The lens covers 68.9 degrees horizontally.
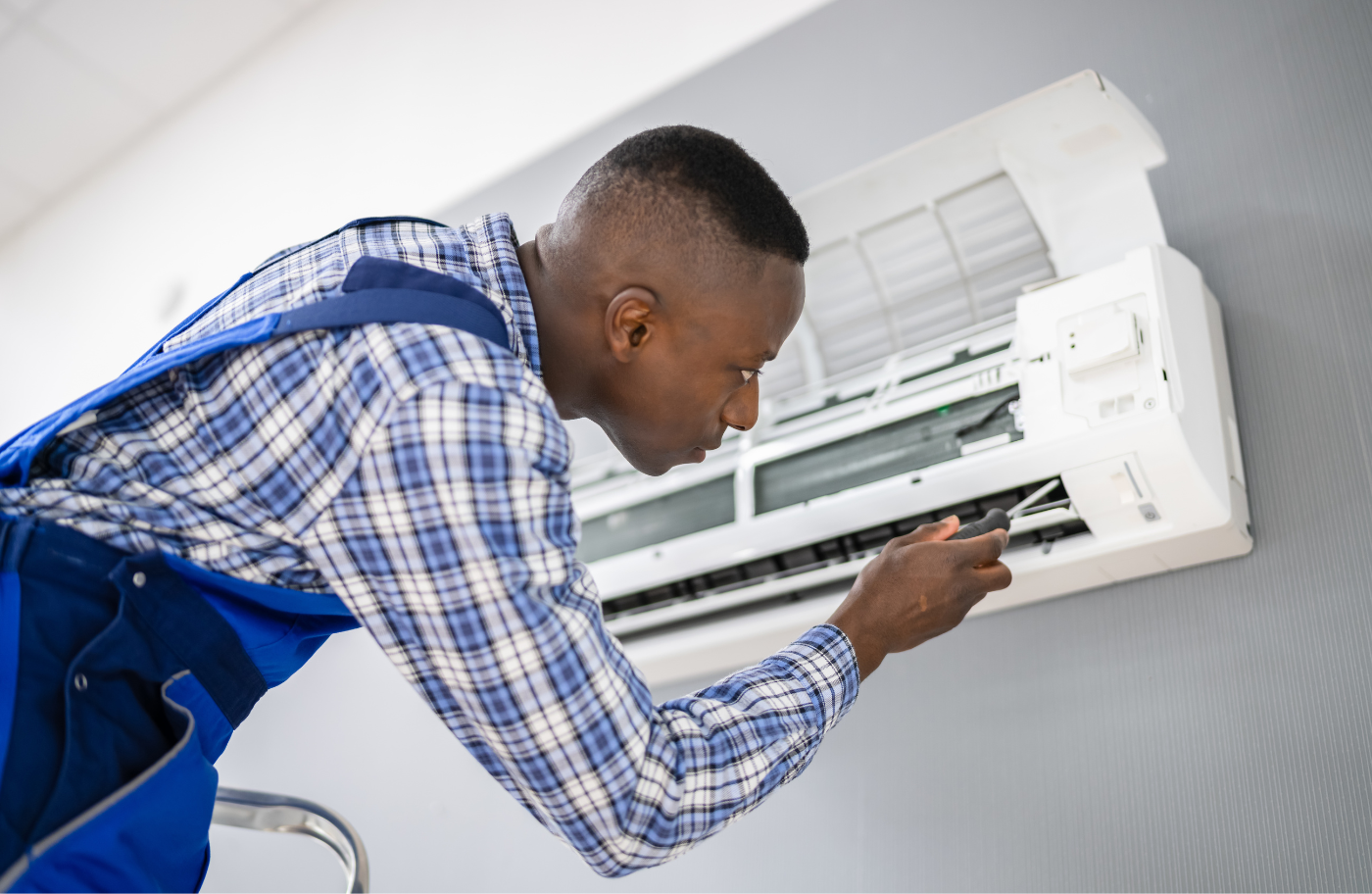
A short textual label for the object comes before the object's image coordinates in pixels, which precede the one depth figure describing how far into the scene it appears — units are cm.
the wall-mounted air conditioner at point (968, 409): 125
